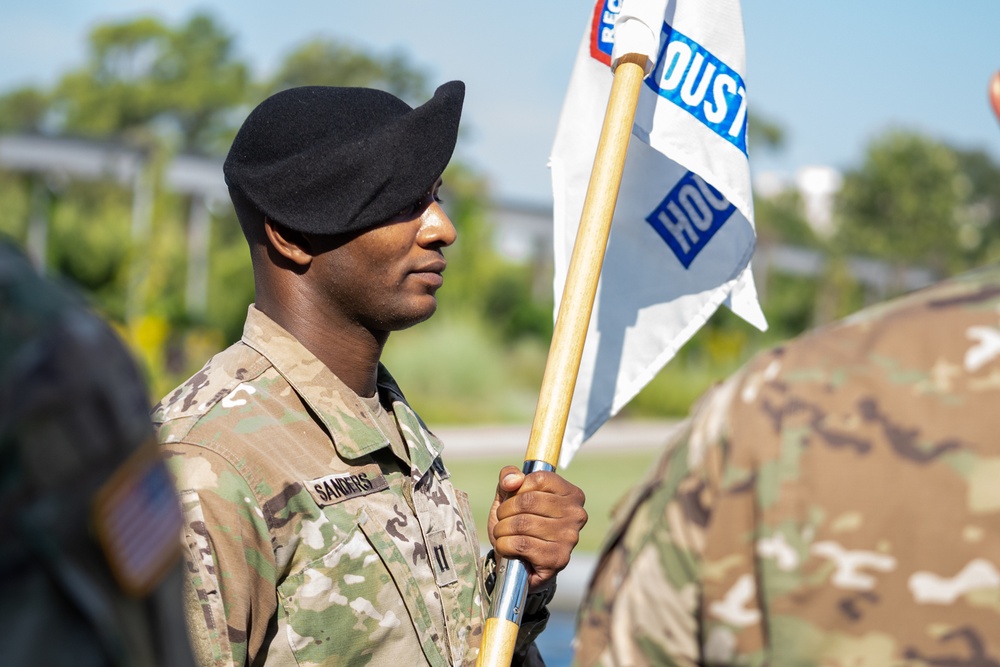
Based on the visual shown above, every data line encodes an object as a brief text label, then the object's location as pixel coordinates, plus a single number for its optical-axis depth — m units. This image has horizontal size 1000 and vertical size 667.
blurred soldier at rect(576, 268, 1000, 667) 1.29
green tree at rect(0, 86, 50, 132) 55.56
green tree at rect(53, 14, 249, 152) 50.22
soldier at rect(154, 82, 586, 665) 1.98
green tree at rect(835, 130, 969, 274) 41.38
